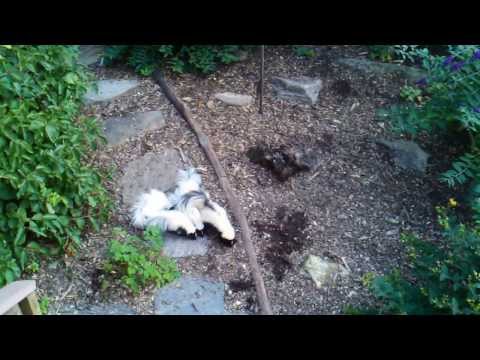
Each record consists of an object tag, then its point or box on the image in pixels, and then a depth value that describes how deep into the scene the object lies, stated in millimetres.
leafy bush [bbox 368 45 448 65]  4724
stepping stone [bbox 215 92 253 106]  4449
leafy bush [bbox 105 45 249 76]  4695
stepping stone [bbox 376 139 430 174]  3846
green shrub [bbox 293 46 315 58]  4918
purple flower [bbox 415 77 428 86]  3814
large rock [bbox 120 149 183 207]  3664
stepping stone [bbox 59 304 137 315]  2846
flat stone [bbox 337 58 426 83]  4579
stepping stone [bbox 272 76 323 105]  4461
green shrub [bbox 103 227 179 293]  2912
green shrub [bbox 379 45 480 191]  3298
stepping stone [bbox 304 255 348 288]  3123
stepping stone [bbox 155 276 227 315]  2900
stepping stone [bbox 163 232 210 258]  3269
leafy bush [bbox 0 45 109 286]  2682
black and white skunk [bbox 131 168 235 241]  3311
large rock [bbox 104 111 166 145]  4082
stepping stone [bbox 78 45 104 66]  5011
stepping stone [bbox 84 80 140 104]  4492
